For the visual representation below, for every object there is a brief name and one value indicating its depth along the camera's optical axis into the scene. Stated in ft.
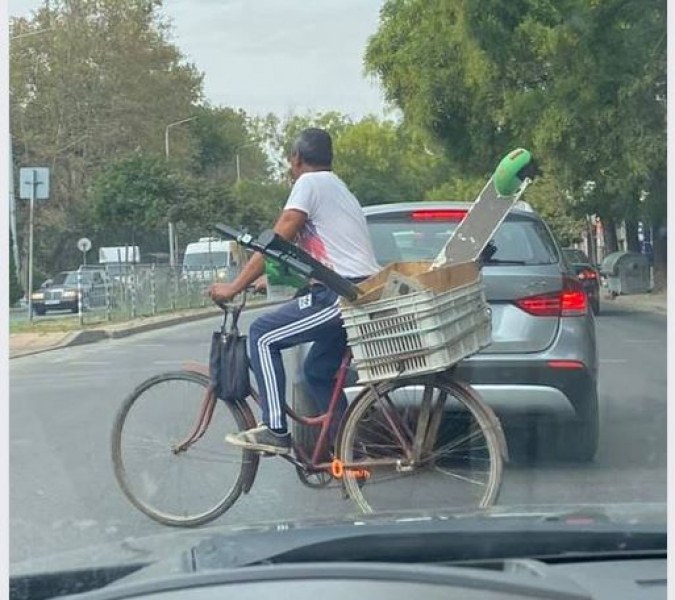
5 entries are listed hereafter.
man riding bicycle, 20.98
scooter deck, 21.81
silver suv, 24.84
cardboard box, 19.97
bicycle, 20.97
